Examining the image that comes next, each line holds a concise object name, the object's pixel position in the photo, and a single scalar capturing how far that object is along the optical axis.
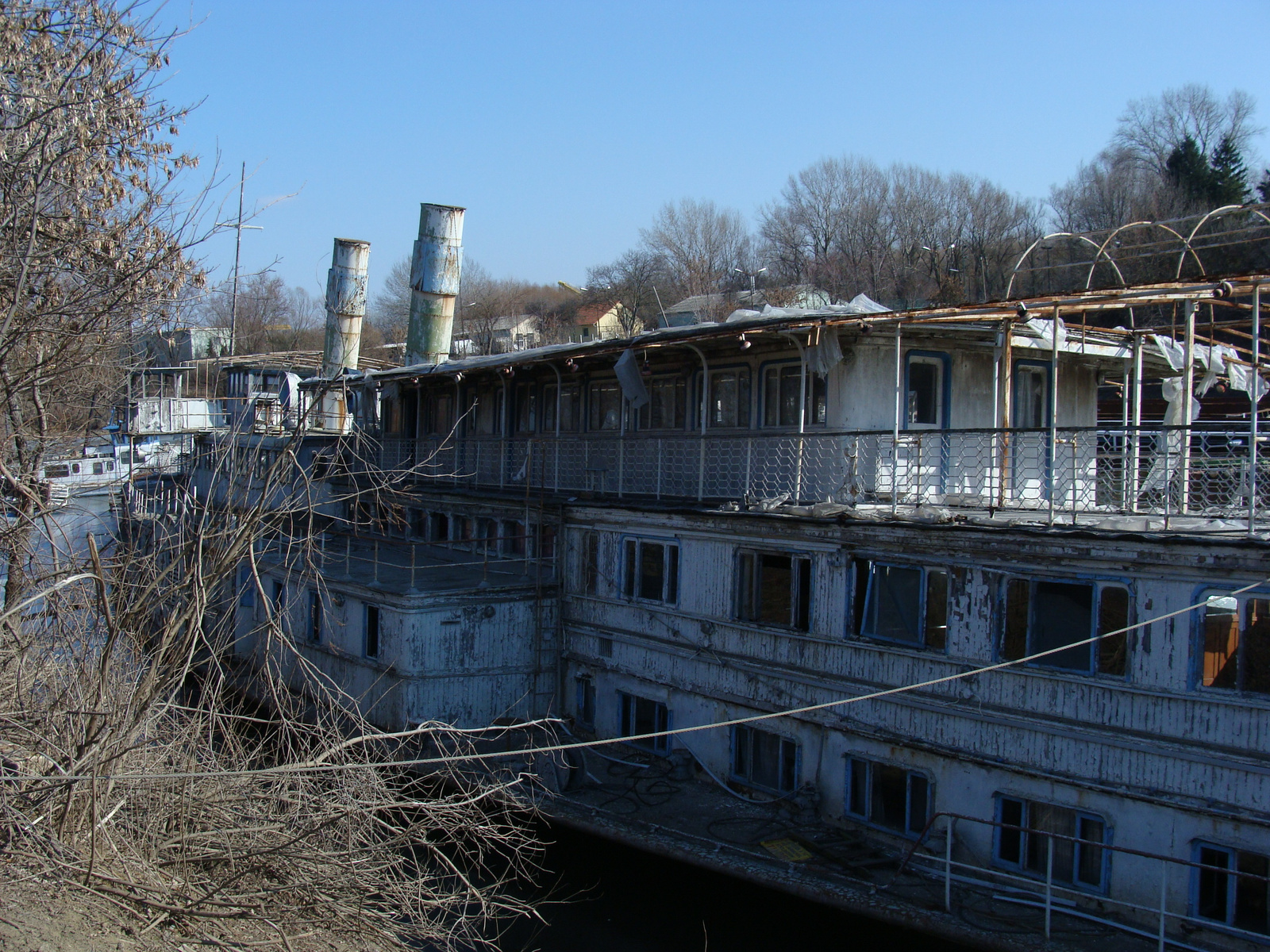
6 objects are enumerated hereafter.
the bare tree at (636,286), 57.53
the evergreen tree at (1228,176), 41.66
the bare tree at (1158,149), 48.03
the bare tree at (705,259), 59.59
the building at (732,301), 43.25
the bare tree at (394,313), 73.81
